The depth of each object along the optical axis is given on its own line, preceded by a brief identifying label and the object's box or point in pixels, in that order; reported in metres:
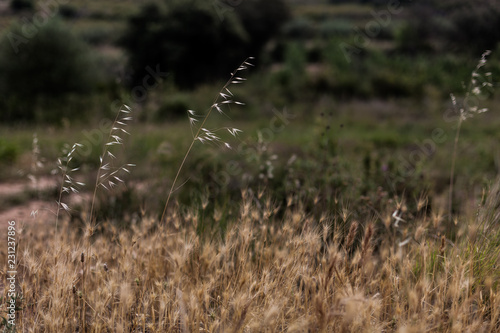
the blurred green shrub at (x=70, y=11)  34.32
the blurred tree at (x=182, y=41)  18.64
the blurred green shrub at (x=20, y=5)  29.47
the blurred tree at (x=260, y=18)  22.59
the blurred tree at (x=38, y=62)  15.47
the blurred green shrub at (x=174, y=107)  14.61
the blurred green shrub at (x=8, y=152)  7.93
